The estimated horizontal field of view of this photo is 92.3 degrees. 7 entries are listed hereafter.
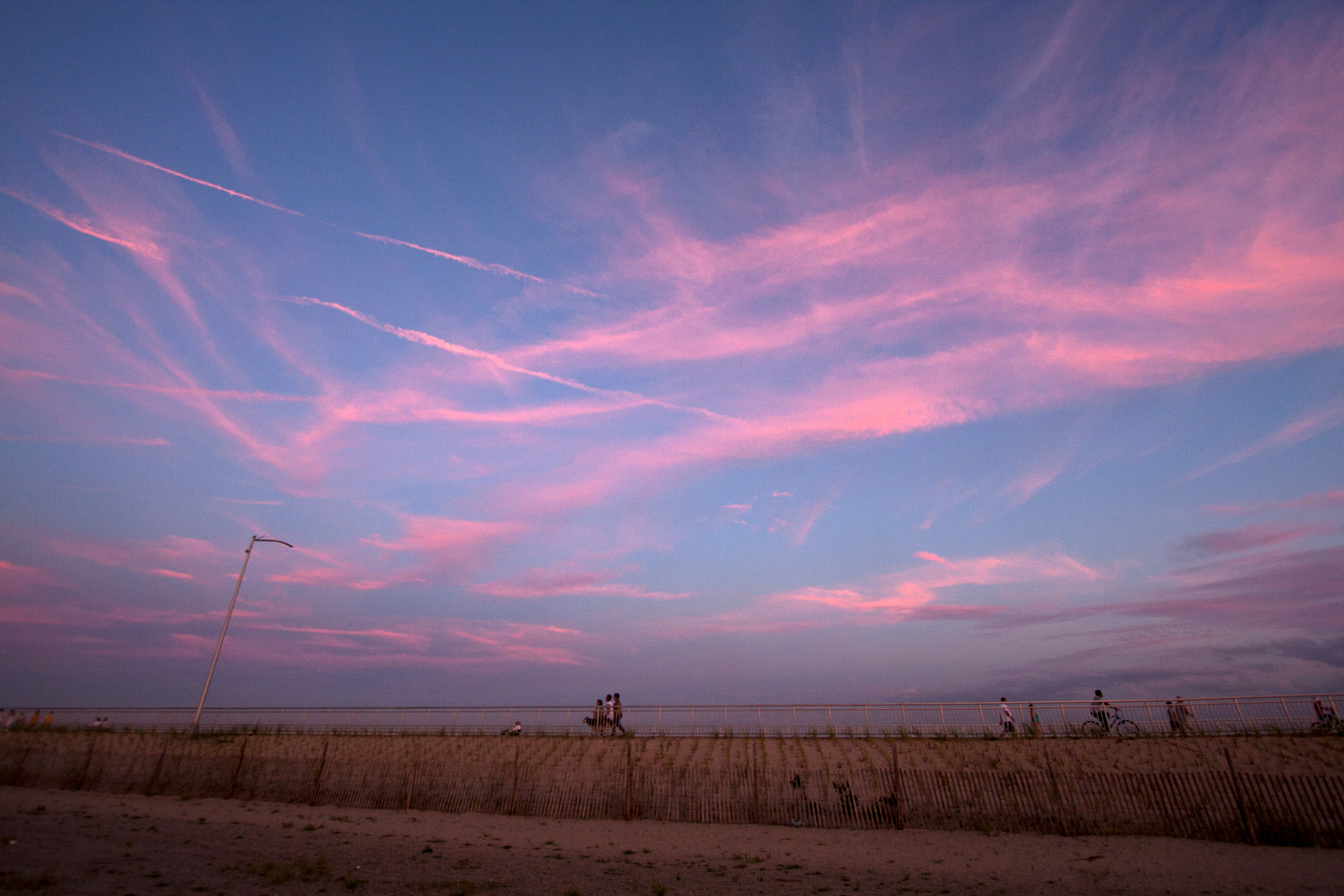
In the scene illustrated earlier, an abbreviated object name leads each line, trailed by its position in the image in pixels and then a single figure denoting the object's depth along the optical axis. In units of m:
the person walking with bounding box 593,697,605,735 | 34.91
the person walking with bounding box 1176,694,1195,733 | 28.80
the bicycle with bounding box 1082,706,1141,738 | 29.27
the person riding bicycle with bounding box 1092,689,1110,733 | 29.83
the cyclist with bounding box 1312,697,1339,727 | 27.77
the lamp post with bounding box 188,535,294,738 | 35.70
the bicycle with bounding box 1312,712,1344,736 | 27.42
